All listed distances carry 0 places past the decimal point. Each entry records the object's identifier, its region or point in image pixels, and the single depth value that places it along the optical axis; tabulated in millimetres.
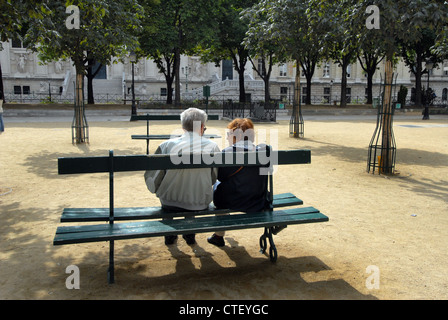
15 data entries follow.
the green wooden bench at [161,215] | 3547
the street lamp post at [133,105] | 26447
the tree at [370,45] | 8742
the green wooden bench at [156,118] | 10387
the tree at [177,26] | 29844
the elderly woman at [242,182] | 4238
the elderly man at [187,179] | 4246
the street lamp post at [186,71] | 49575
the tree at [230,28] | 32500
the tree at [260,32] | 14031
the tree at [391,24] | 8086
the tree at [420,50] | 35922
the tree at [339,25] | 9266
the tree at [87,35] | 11227
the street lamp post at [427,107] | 27297
